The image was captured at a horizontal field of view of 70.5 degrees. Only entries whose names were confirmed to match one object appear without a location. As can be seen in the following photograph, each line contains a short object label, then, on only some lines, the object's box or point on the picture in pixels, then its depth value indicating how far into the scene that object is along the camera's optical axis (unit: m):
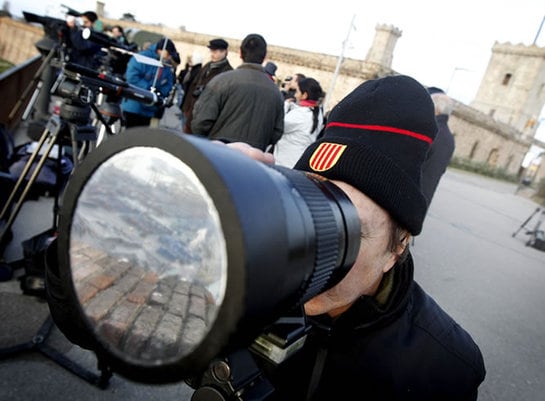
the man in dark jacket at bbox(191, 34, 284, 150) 3.44
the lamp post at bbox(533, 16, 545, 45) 40.06
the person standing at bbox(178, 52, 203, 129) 5.74
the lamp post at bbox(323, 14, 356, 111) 21.52
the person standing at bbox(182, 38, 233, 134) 4.66
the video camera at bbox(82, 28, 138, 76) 3.25
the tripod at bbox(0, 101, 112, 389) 2.02
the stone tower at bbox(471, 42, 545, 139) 41.88
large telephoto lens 0.41
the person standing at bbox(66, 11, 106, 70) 5.34
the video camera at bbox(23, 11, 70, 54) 4.89
